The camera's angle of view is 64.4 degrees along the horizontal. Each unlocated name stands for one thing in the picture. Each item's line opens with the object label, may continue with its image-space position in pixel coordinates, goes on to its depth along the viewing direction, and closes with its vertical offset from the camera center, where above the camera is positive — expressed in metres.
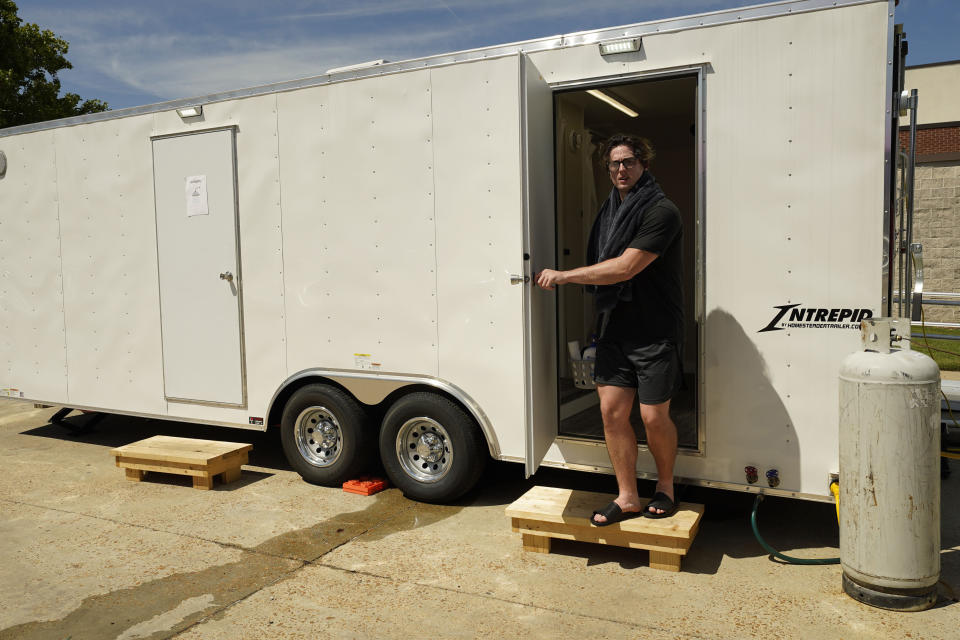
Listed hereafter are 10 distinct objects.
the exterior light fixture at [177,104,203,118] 5.55 +1.16
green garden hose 3.81 -1.49
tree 16.03 +4.41
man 3.79 -0.29
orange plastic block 5.09 -1.47
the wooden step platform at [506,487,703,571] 3.77 -1.34
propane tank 3.23 -0.91
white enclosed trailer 3.77 +0.12
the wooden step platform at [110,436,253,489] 5.36 -1.35
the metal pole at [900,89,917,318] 3.70 +0.37
